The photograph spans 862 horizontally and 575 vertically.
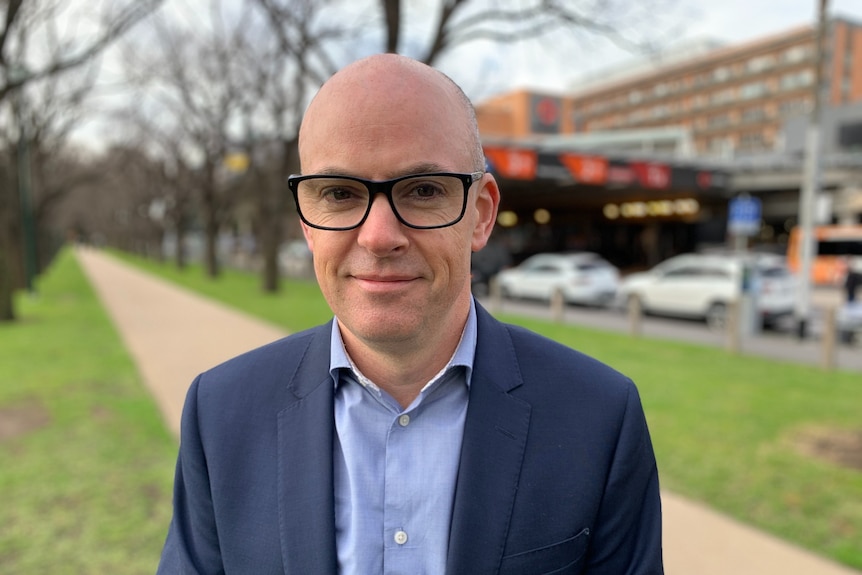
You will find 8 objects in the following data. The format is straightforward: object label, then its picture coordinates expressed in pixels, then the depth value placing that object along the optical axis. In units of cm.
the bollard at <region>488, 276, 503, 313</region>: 1552
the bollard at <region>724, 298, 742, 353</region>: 977
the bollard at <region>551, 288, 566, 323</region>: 1344
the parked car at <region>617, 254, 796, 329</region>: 1342
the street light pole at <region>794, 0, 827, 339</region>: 1205
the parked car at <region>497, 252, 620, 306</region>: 1750
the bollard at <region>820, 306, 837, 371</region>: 856
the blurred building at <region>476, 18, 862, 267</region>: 2386
